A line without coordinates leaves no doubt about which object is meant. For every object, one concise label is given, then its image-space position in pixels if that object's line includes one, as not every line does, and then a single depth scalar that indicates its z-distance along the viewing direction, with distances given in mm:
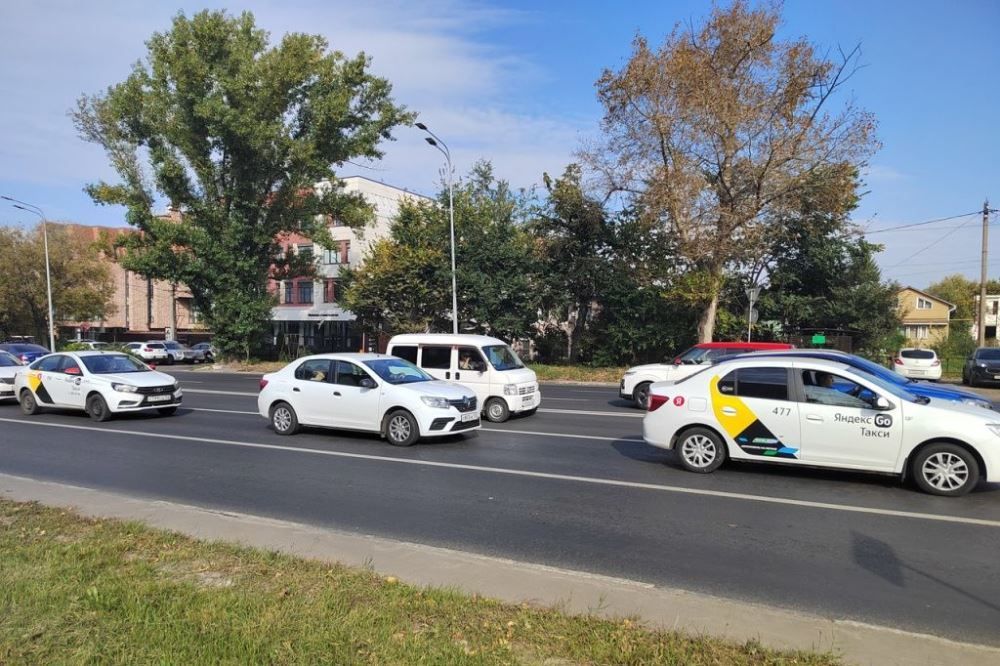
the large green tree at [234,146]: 33344
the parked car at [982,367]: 22391
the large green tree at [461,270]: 33938
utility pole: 30531
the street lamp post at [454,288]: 29239
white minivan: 14156
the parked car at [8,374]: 17500
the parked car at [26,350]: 22672
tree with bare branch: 25422
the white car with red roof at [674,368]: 16719
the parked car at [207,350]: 46594
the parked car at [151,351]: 42522
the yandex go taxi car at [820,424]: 7582
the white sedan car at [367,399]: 11070
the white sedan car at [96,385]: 14117
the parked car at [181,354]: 44031
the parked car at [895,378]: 9133
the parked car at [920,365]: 25922
